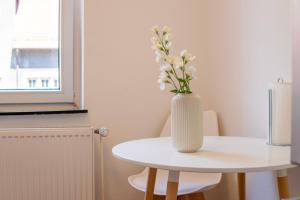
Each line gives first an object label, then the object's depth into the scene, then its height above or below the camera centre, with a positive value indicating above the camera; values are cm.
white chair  165 -39
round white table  103 -19
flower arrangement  123 +11
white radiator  192 -35
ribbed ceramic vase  126 -9
